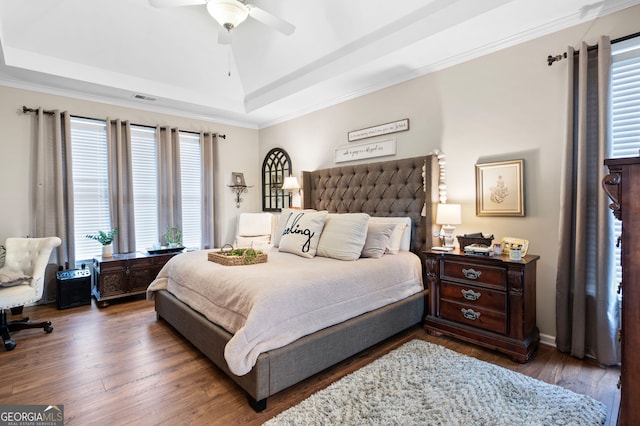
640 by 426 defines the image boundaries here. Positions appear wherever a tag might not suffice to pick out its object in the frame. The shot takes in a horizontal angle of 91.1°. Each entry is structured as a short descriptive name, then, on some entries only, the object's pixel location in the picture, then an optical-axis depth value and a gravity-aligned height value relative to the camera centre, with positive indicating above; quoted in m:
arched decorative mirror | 5.08 +0.47
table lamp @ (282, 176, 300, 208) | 4.51 +0.26
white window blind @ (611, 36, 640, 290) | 2.21 +0.73
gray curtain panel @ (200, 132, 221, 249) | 4.84 +0.21
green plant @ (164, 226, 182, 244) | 4.40 -0.40
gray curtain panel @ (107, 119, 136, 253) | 4.08 +0.31
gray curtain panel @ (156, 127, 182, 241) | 4.46 +0.47
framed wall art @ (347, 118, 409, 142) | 3.51 +0.89
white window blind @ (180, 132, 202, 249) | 4.75 +0.29
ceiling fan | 2.27 +1.49
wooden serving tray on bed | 2.50 -0.43
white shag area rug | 1.66 -1.13
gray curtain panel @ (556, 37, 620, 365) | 2.18 -0.16
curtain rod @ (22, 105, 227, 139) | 3.55 +1.12
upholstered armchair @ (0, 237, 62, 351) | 2.59 -0.60
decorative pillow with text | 2.93 -0.27
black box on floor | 3.50 -0.91
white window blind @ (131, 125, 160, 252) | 4.33 +0.32
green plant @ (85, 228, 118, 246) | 3.83 -0.36
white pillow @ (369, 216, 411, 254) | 3.09 -0.31
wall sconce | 5.20 +0.35
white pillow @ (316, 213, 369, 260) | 2.76 -0.29
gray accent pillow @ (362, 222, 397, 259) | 2.84 -0.32
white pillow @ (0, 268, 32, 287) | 2.62 -0.59
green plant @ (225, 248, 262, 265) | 2.55 -0.40
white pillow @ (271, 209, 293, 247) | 3.48 -0.23
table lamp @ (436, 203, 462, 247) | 2.82 -0.12
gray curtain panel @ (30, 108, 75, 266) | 3.60 +0.29
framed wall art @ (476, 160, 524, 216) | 2.68 +0.14
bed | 1.80 -0.76
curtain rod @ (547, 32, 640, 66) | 2.16 +1.13
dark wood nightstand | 2.30 -0.77
